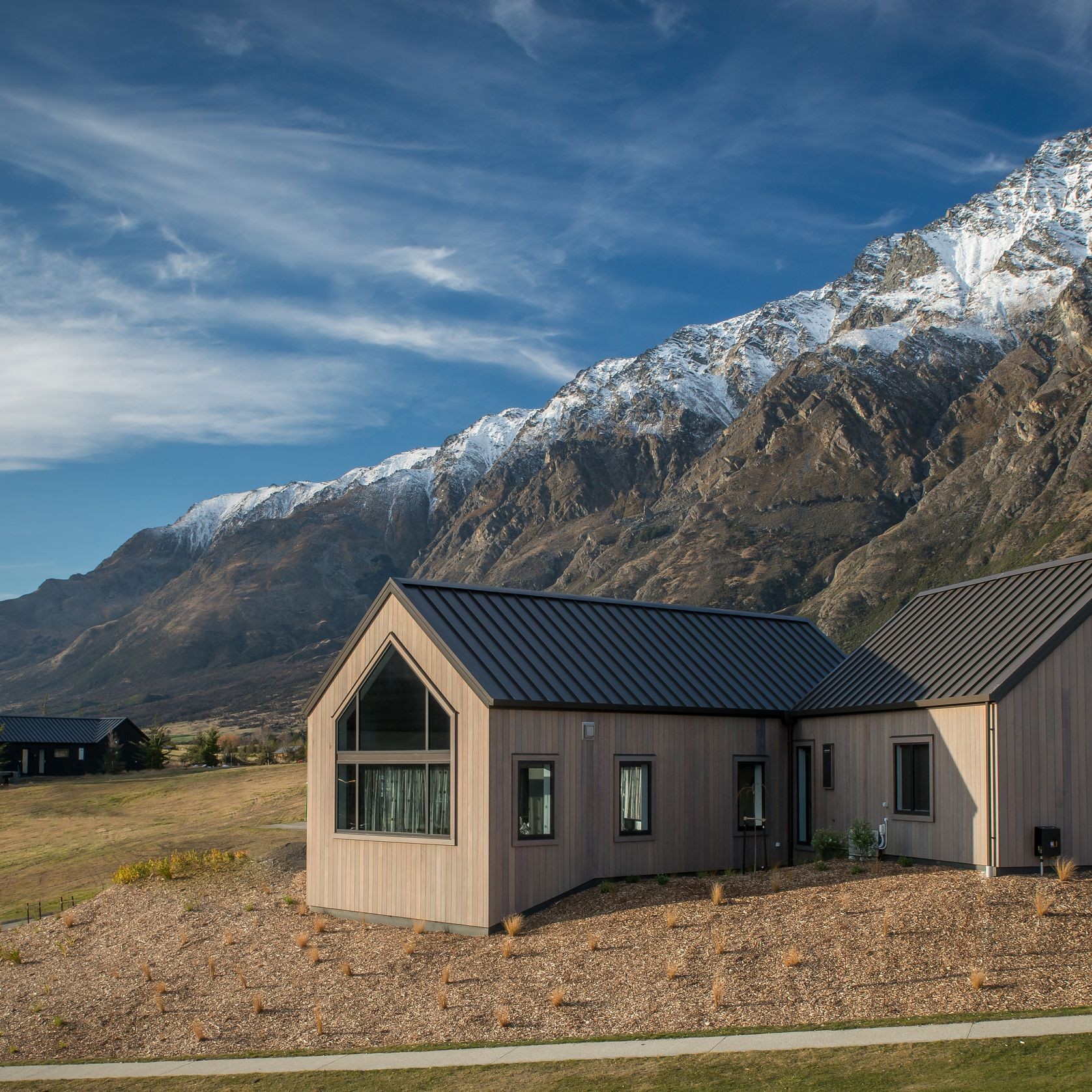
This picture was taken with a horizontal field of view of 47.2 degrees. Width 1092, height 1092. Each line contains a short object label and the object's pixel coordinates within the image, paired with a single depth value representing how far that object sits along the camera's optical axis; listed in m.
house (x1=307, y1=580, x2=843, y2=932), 21.95
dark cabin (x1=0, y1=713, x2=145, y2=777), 84.38
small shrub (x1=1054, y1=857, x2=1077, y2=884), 19.89
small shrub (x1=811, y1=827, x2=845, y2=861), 24.20
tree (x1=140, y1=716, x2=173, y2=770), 79.81
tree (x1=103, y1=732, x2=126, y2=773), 80.94
